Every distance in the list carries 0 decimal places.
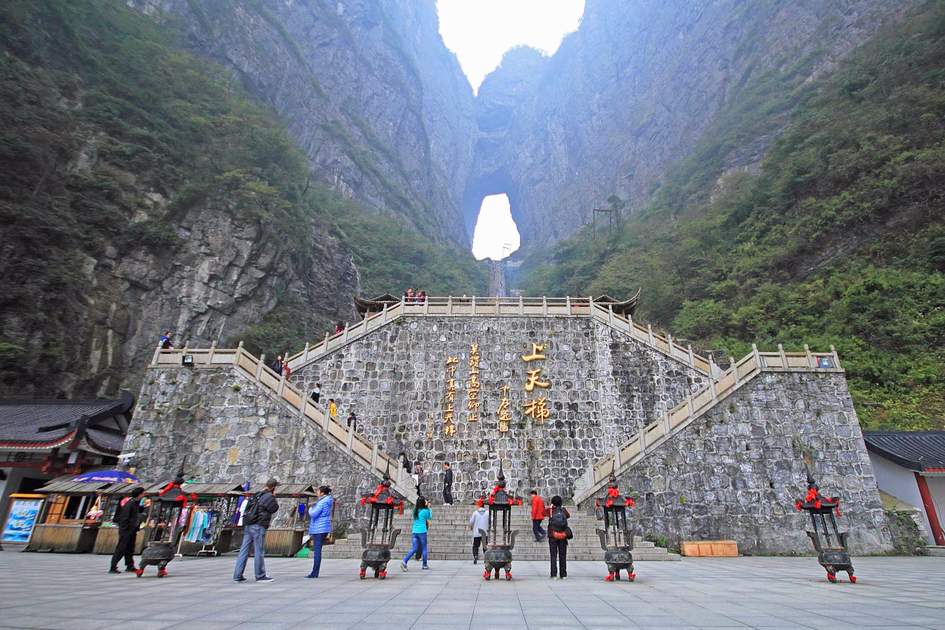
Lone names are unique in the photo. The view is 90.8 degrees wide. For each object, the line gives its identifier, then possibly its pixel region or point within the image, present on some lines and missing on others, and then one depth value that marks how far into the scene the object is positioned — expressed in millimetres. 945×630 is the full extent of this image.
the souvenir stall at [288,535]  11414
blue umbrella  11109
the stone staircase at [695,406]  14406
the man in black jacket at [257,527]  7223
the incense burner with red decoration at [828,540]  7707
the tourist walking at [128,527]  7965
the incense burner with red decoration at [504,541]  7547
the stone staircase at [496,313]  19031
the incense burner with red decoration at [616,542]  7648
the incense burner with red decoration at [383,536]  7602
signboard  11609
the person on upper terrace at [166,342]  17234
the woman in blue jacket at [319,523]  7727
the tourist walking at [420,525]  8703
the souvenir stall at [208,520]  10938
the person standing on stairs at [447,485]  15459
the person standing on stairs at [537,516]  11462
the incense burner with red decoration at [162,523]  7637
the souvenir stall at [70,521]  10703
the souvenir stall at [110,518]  10102
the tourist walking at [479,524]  10000
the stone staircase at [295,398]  14398
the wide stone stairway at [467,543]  11352
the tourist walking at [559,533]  7754
